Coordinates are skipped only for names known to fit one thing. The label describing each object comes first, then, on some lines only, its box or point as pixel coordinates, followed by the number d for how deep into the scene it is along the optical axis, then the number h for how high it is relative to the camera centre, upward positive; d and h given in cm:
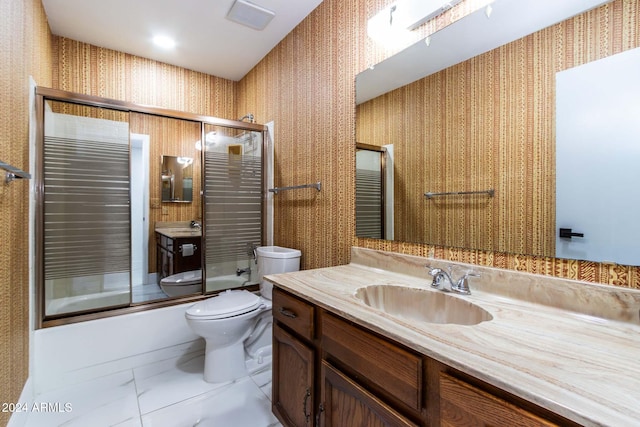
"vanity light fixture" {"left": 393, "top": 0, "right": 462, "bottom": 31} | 129 +92
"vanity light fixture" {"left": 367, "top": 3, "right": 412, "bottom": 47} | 145 +94
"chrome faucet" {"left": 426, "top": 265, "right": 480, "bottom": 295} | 113 -27
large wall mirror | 90 +34
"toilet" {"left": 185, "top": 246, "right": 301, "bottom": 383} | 183 -72
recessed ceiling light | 245 +145
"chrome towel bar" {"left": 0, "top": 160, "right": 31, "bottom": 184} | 115 +17
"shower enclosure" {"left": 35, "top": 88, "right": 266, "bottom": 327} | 191 +4
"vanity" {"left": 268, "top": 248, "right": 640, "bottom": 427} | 55 -31
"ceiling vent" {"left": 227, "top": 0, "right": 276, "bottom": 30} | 202 +141
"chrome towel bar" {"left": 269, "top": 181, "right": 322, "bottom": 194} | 202 +19
